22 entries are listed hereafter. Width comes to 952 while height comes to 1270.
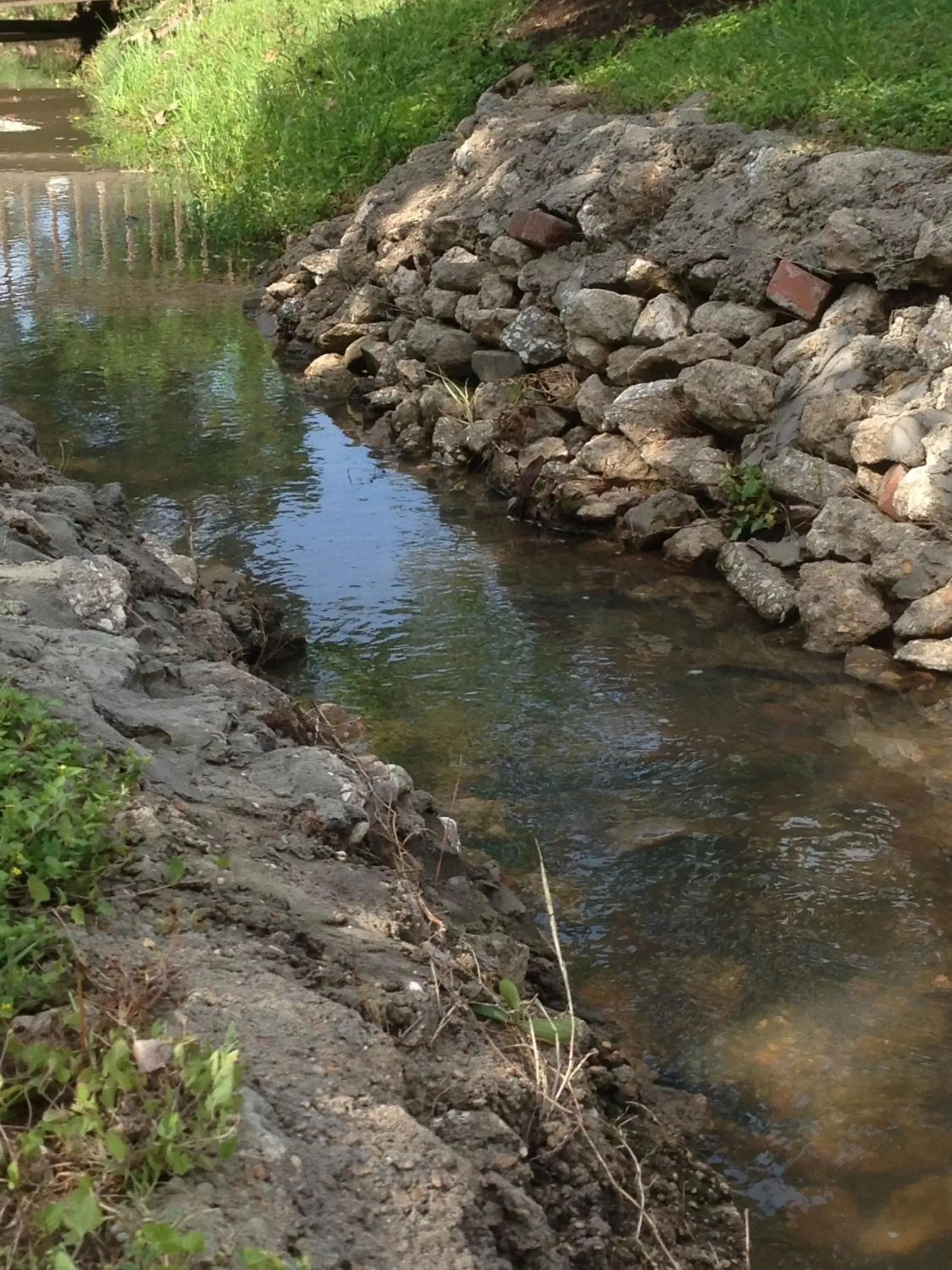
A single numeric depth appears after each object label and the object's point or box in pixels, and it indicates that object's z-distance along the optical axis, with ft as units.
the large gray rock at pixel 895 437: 21.36
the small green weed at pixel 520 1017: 10.58
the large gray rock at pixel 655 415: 25.27
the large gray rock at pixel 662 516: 24.34
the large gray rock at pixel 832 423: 22.44
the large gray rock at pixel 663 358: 25.27
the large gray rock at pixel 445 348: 30.94
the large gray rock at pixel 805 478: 22.50
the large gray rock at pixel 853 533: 21.26
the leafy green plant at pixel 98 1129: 7.17
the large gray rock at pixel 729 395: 23.98
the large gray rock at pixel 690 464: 24.16
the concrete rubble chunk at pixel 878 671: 20.03
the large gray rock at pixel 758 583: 21.84
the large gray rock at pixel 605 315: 27.20
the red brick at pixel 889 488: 21.56
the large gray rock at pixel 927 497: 20.71
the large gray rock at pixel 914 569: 20.52
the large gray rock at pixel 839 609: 20.85
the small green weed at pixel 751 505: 23.31
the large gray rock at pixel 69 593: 14.67
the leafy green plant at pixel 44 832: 8.84
